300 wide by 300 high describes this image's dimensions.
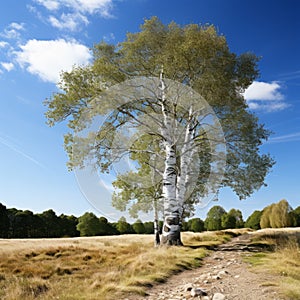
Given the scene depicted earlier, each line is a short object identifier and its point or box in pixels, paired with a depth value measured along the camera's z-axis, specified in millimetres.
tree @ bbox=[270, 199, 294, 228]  49734
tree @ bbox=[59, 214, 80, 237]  58625
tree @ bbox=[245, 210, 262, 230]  62281
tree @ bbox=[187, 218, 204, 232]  66250
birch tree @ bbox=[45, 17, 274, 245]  17031
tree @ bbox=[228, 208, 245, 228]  68300
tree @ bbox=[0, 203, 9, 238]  48781
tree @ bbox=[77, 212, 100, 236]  53134
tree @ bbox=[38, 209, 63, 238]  56675
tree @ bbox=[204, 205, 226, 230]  62000
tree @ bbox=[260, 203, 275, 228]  52084
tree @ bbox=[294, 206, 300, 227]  53656
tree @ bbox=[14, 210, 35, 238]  53188
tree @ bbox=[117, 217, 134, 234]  54719
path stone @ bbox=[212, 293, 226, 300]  6077
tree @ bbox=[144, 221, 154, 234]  56047
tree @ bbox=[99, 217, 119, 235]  55688
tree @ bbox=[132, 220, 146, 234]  54594
